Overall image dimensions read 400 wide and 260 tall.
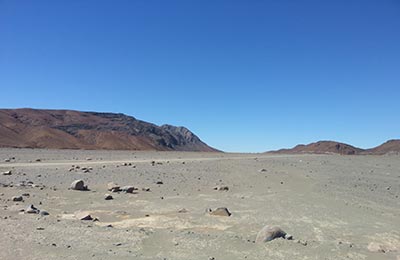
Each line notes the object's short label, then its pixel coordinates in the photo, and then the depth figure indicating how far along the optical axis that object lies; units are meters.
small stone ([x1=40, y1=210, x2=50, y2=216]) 9.51
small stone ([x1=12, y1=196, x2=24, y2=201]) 11.69
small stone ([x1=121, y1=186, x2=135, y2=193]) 14.20
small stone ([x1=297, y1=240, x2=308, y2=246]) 7.55
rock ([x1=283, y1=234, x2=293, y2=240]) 7.86
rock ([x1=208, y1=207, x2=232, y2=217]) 10.30
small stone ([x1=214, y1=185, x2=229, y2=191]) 15.67
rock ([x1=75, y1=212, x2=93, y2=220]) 9.26
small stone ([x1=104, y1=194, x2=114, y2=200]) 12.78
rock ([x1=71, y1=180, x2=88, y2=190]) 14.66
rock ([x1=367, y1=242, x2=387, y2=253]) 7.38
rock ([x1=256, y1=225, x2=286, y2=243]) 7.60
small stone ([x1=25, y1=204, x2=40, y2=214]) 9.67
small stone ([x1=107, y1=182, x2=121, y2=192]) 14.55
